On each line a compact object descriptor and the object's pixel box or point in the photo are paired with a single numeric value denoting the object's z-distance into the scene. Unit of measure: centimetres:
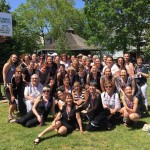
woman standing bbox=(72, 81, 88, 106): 458
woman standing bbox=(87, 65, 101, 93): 534
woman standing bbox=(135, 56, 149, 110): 543
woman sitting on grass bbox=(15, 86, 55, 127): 464
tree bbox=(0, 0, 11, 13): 1465
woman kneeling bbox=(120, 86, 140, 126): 449
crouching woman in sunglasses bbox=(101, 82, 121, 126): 463
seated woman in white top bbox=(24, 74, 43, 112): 494
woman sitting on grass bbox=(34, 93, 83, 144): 426
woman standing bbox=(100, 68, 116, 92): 505
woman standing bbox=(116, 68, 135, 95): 495
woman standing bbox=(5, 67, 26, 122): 500
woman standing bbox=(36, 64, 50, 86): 573
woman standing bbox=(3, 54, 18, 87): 549
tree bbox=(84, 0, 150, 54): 2151
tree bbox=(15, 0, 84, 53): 3296
